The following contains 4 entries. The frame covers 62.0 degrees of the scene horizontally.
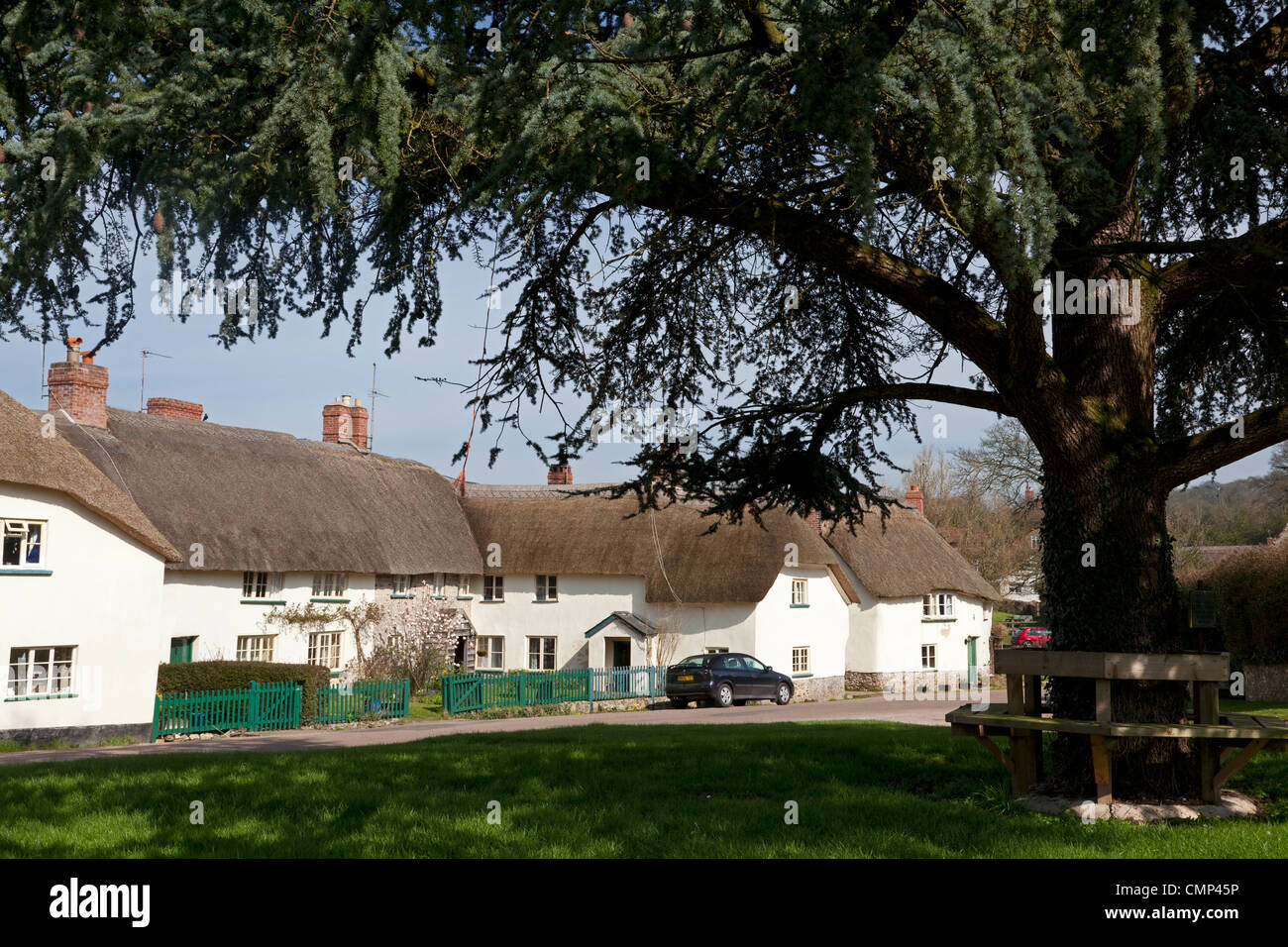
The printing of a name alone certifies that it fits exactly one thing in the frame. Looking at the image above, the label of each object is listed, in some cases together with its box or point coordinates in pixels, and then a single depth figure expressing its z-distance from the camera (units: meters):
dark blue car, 34.09
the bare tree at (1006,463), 47.16
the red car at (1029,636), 47.12
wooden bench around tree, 7.97
